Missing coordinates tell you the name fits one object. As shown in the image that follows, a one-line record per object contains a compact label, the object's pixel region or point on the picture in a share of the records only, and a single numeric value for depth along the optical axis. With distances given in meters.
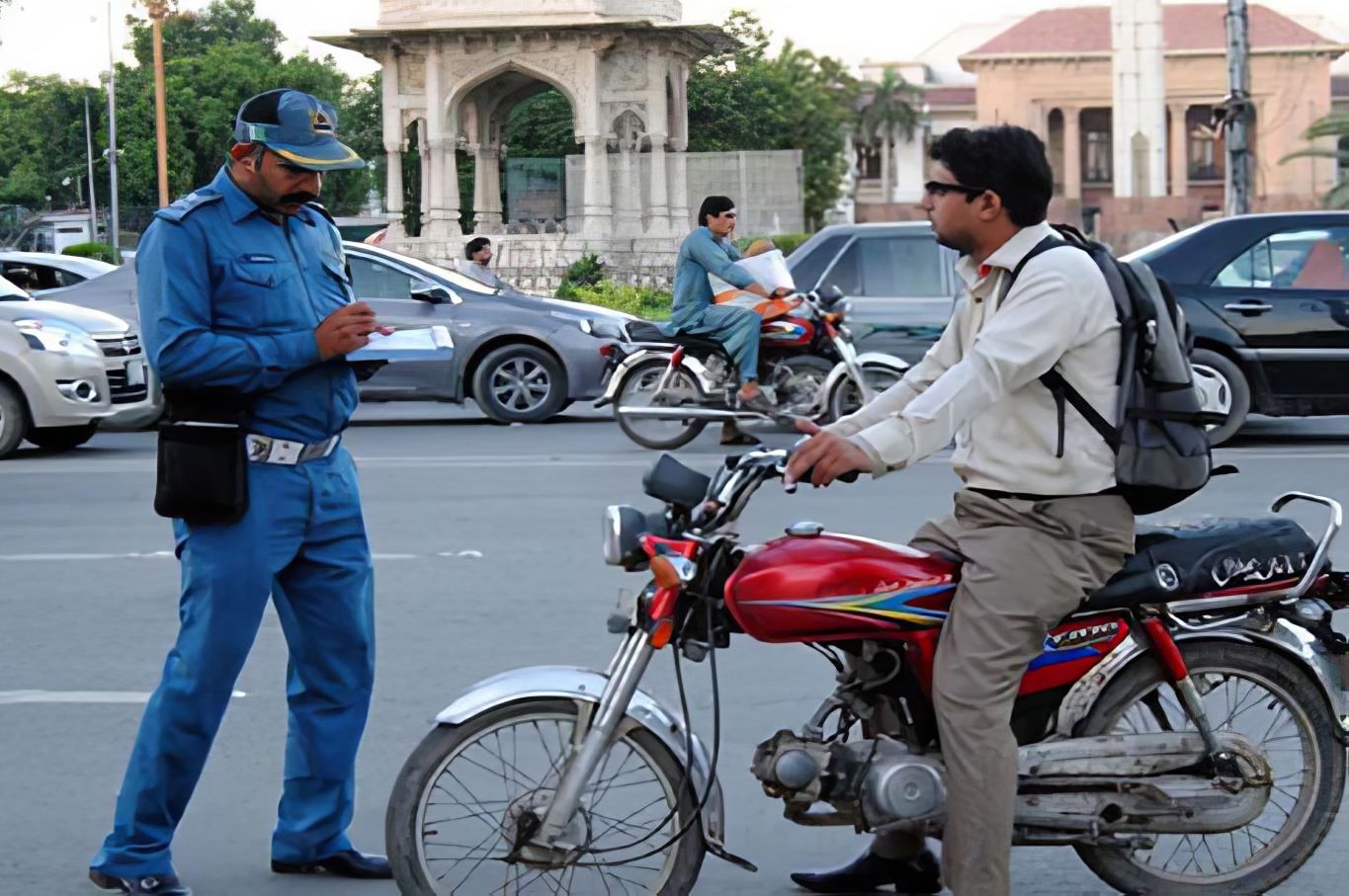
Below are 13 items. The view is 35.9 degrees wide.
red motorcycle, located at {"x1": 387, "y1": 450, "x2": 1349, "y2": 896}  3.88
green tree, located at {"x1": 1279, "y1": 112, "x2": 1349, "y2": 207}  45.19
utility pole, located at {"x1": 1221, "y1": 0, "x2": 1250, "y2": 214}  27.19
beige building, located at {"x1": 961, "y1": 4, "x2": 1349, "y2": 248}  87.94
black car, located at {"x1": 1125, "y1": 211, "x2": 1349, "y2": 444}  13.11
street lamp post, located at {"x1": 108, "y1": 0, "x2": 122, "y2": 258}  57.59
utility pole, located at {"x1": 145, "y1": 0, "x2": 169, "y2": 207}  47.06
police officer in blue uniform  4.46
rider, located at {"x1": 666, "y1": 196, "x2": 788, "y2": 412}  14.08
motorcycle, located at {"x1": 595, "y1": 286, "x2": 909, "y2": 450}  14.31
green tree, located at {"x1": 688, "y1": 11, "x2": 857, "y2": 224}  69.31
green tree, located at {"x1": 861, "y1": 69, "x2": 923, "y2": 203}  107.44
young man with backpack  3.82
